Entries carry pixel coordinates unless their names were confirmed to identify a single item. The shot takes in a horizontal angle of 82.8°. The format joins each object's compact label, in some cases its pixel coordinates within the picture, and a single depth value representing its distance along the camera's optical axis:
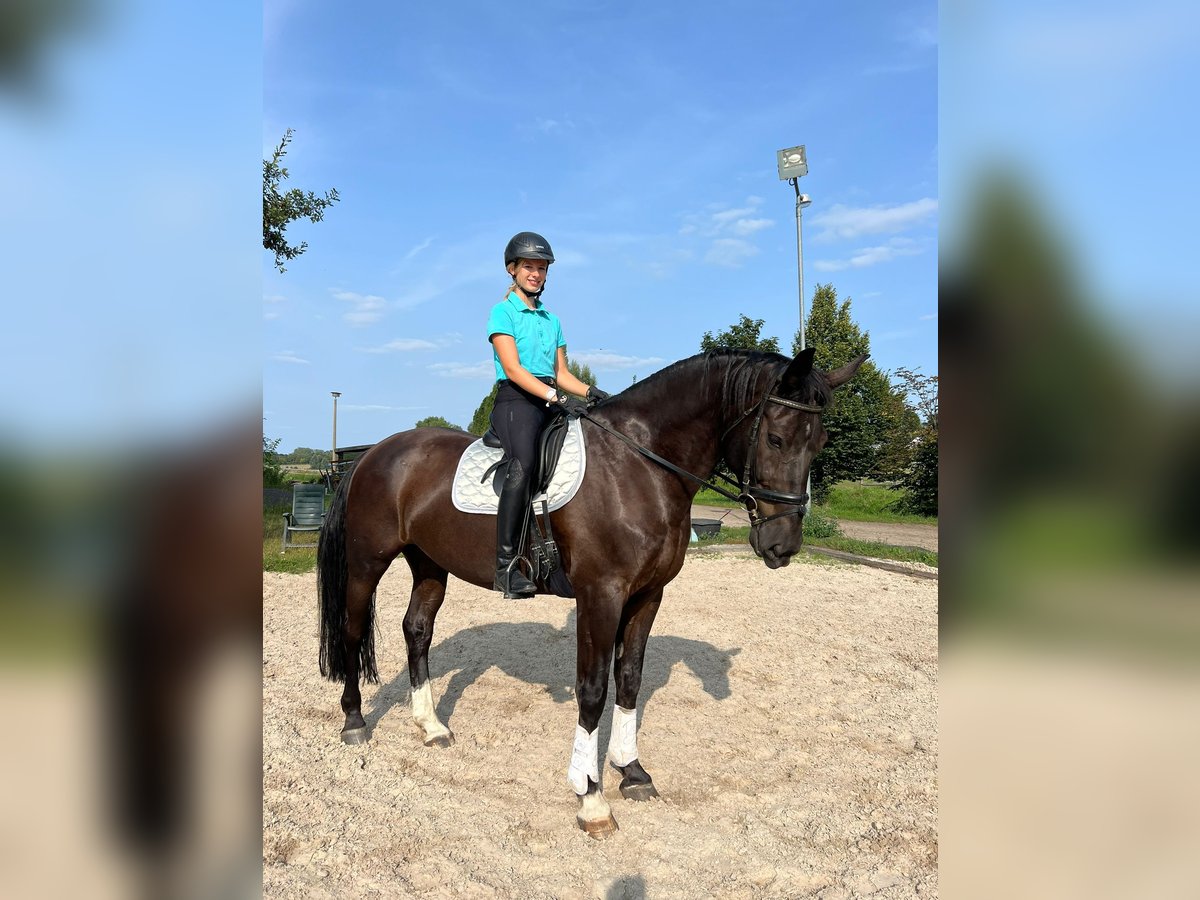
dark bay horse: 3.55
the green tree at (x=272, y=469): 21.05
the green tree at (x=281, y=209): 15.54
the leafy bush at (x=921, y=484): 16.13
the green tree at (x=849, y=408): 22.12
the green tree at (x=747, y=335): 22.00
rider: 3.94
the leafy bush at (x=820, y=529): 14.18
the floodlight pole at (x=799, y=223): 17.25
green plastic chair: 12.96
